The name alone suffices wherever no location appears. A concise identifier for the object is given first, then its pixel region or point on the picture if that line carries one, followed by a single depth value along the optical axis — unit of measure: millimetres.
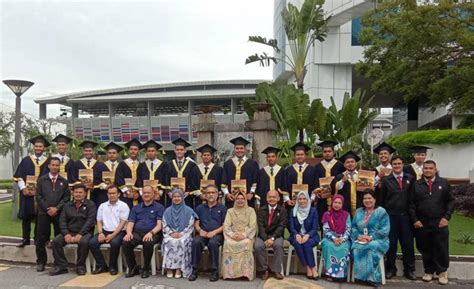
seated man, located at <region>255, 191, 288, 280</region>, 6285
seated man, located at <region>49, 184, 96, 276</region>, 6609
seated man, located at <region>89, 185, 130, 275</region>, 6566
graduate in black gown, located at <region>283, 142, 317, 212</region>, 7188
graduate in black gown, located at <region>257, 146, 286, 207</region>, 7246
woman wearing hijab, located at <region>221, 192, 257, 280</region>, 6230
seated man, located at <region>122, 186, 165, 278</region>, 6461
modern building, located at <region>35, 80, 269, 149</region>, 50219
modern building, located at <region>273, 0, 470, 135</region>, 23328
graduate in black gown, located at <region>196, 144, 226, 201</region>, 7586
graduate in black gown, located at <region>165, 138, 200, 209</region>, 7570
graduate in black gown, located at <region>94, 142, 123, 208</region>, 7676
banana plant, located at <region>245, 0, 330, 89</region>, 19875
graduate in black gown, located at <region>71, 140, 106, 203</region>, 7727
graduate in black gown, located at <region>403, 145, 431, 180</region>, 6734
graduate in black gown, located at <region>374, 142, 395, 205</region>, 6754
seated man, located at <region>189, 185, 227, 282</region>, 6348
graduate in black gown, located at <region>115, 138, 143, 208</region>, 7480
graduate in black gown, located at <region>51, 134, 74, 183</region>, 7848
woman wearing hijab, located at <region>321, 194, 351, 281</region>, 6109
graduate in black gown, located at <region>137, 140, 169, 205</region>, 7603
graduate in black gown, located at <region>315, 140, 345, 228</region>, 7188
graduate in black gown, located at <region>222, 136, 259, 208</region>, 7395
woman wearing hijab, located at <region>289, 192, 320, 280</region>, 6266
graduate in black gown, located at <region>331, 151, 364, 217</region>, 6816
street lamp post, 10367
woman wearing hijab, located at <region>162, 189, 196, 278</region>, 6387
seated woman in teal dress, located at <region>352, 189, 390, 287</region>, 5980
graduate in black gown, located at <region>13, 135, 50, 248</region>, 7426
